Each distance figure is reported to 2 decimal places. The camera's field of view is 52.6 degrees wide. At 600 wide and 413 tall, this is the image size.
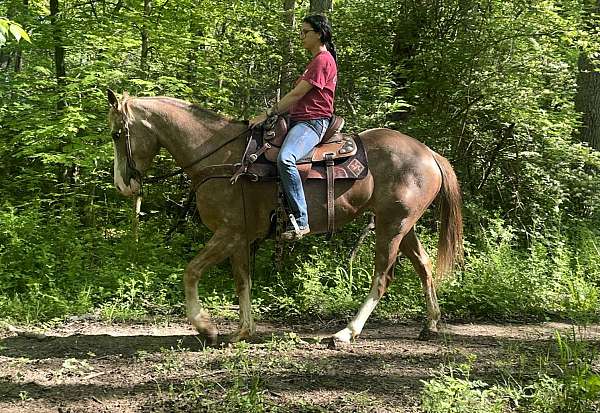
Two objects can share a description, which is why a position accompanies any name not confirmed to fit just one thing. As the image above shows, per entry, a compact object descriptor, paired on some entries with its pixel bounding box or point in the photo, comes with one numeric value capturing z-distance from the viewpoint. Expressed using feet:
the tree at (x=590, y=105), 36.76
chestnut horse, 19.03
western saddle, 19.03
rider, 18.62
